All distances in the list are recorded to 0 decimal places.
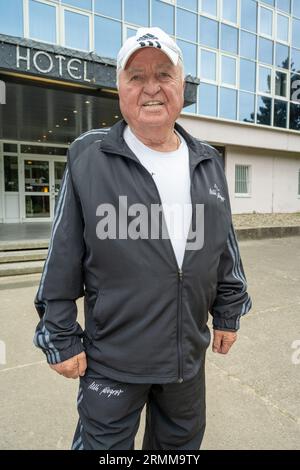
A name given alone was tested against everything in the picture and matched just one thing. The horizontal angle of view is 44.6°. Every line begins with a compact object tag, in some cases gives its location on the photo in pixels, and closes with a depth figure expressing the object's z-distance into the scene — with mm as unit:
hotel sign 6707
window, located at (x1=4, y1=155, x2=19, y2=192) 13078
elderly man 1432
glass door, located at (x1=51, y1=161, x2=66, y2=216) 14031
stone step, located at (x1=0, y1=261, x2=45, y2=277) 6297
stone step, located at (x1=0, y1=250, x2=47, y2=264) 6746
